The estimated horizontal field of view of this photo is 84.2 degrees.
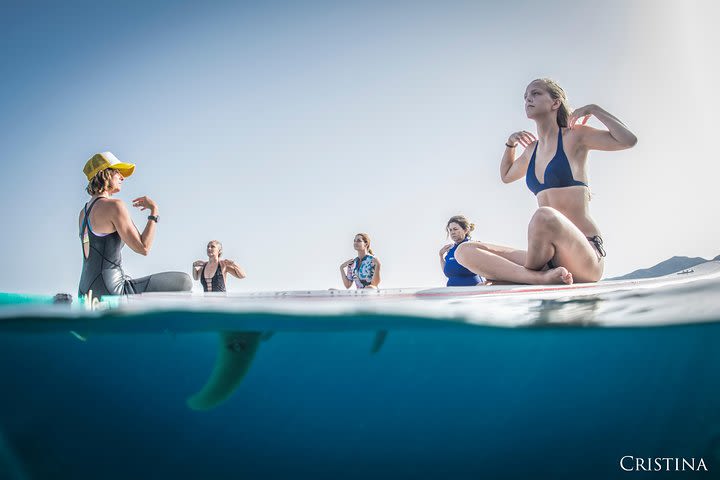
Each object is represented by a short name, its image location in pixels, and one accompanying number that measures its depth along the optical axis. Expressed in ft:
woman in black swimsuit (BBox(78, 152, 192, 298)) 11.72
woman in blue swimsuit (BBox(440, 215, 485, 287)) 19.03
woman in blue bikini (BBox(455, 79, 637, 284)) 11.10
